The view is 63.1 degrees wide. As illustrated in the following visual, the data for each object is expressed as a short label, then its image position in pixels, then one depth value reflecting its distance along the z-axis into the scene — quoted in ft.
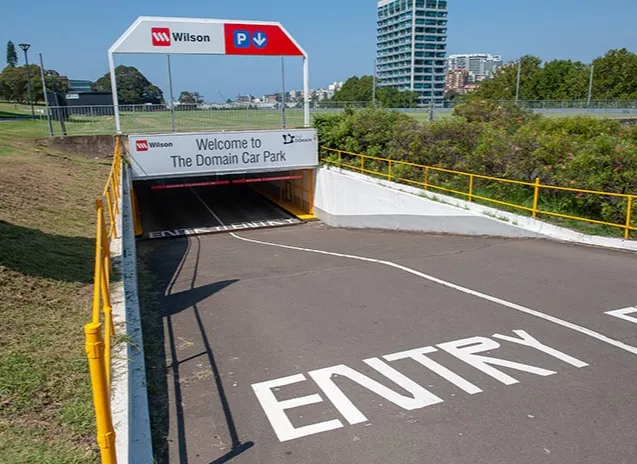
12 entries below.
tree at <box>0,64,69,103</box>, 277.23
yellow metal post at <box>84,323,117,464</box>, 9.31
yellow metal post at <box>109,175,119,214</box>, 38.04
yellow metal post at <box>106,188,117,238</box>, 31.70
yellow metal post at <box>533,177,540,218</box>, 41.37
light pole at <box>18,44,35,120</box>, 108.88
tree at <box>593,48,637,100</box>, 226.58
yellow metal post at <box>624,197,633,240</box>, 35.32
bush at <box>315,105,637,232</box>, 41.01
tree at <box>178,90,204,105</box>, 102.25
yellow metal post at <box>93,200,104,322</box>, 13.37
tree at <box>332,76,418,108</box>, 314.63
